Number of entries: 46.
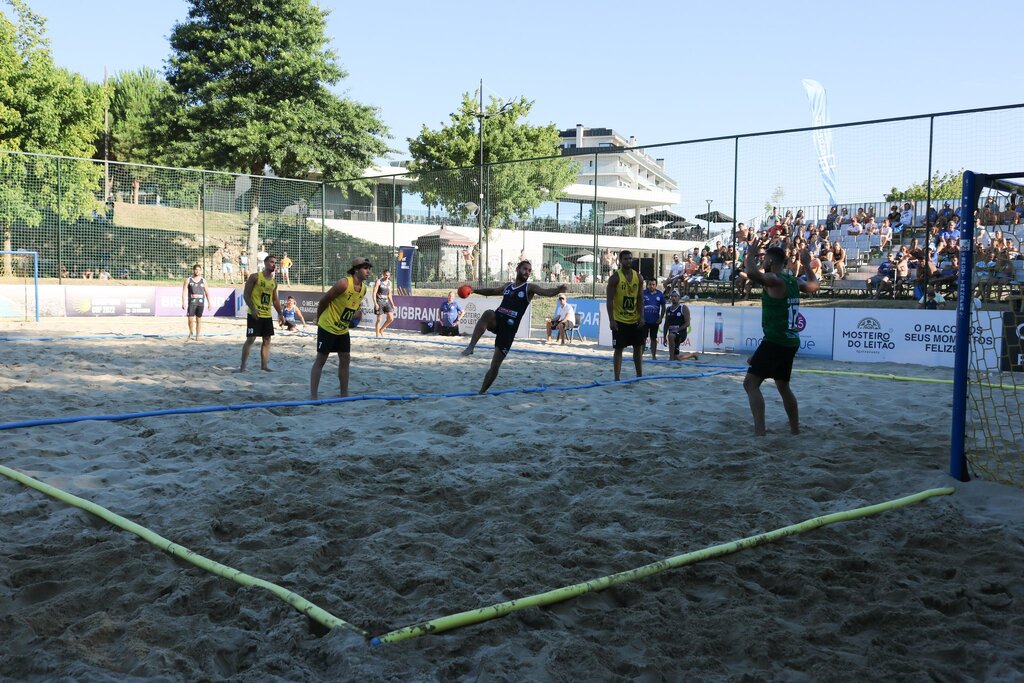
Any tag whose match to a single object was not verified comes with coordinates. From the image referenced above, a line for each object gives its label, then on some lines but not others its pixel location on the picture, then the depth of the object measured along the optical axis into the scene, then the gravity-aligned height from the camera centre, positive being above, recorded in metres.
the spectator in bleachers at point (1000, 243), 8.24 +0.43
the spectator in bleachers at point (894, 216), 15.81 +1.31
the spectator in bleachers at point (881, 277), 15.10 +0.15
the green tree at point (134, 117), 36.75 +9.00
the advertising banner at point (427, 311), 20.61 -0.77
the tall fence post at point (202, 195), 25.14 +2.49
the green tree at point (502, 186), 21.80 +2.60
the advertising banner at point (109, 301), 22.98 -0.64
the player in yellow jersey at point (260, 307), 11.02 -0.36
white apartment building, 43.96 +8.14
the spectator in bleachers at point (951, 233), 14.47 +0.91
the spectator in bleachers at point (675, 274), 18.80 +0.22
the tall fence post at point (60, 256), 22.94 +0.59
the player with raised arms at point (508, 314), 9.21 -0.35
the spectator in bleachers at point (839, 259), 16.18 +0.50
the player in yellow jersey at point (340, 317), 8.55 -0.37
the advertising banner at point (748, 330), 15.10 -0.87
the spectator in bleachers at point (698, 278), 17.86 +0.12
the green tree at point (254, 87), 35.00 +8.19
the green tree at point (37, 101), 30.97 +6.66
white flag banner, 15.48 +2.31
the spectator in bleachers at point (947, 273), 14.02 +0.22
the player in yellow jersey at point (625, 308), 10.47 -0.31
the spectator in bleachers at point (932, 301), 14.06 -0.25
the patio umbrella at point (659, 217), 25.31 +2.17
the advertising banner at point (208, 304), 24.88 -0.69
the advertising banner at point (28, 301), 21.88 -0.63
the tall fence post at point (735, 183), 16.30 +1.95
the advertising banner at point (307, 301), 24.09 -0.61
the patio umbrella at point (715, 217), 16.86 +1.37
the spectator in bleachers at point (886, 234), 15.73 +0.96
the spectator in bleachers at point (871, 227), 16.06 +1.12
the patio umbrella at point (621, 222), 30.19 +2.32
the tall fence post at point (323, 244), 24.89 +1.07
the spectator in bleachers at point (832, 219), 16.33 +1.28
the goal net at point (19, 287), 21.84 -0.25
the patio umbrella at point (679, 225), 21.30 +1.58
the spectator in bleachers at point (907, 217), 15.34 +1.25
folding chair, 19.11 -1.14
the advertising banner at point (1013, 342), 12.21 -0.82
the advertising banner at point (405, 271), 22.66 +0.27
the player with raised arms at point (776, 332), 6.82 -0.39
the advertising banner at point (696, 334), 16.78 -1.00
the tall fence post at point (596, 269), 19.06 +0.32
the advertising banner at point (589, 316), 18.95 -0.75
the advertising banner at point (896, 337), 13.73 -0.86
